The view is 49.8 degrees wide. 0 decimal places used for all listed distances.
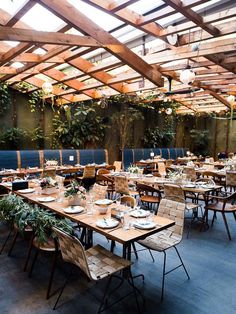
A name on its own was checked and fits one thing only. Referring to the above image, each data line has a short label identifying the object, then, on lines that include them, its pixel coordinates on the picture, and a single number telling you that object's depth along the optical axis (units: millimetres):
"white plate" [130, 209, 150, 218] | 2909
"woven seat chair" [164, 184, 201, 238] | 4059
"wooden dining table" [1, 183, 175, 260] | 2391
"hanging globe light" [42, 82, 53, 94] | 5676
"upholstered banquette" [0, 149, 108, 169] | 7578
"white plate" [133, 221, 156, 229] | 2576
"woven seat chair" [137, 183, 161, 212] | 4646
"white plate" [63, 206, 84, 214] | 3068
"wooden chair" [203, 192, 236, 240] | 4314
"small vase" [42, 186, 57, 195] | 3979
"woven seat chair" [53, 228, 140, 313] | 2128
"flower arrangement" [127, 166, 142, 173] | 6382
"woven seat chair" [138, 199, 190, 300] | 2836
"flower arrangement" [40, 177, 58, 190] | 3926
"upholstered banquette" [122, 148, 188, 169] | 10305
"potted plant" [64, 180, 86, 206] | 3325
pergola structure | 3834
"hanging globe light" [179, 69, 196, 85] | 4711
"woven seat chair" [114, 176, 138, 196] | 5094
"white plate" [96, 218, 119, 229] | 2592
